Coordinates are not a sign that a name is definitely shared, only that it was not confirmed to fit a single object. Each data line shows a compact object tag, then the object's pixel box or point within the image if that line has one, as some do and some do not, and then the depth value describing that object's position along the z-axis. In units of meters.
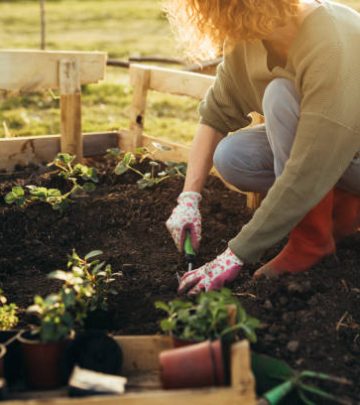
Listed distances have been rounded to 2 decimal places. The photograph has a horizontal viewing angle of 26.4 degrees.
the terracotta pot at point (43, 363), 2.12
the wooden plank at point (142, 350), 2.27
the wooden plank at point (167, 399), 1.92
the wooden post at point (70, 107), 4.27
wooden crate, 1.92
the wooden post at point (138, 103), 4.51
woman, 2.62
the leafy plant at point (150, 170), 3.89
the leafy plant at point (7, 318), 2.40
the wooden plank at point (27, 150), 4.36
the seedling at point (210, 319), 2.15
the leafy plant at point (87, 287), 2.23
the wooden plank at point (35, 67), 4.12
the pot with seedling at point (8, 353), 2.16
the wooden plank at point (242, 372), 1.97
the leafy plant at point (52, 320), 2.12
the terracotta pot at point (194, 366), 2.03
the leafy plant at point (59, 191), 3.64
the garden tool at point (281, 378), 2.21
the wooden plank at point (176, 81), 4.12
